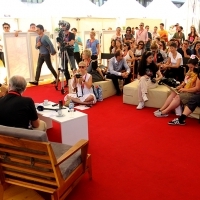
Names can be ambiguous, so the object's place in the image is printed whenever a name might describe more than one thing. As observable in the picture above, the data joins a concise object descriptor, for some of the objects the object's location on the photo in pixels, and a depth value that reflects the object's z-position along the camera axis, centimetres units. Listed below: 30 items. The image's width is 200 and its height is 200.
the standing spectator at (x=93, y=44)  808
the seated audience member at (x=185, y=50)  715
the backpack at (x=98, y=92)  559
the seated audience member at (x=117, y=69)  601
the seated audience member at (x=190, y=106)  418
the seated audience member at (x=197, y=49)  626
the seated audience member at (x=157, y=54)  650
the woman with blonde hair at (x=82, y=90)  513
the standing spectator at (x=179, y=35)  1005
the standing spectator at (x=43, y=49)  689
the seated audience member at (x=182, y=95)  440
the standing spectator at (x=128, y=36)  906
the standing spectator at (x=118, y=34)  928
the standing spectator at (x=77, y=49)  812
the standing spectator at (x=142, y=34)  970
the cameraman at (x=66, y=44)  634
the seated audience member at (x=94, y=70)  573
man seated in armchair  241
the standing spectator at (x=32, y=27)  799
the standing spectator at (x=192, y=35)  935
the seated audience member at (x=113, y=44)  797
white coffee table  335
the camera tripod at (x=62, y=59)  637
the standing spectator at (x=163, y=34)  1082
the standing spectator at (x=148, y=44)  841
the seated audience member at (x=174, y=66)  582
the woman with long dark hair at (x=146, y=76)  514
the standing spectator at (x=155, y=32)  1162
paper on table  354
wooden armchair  203
